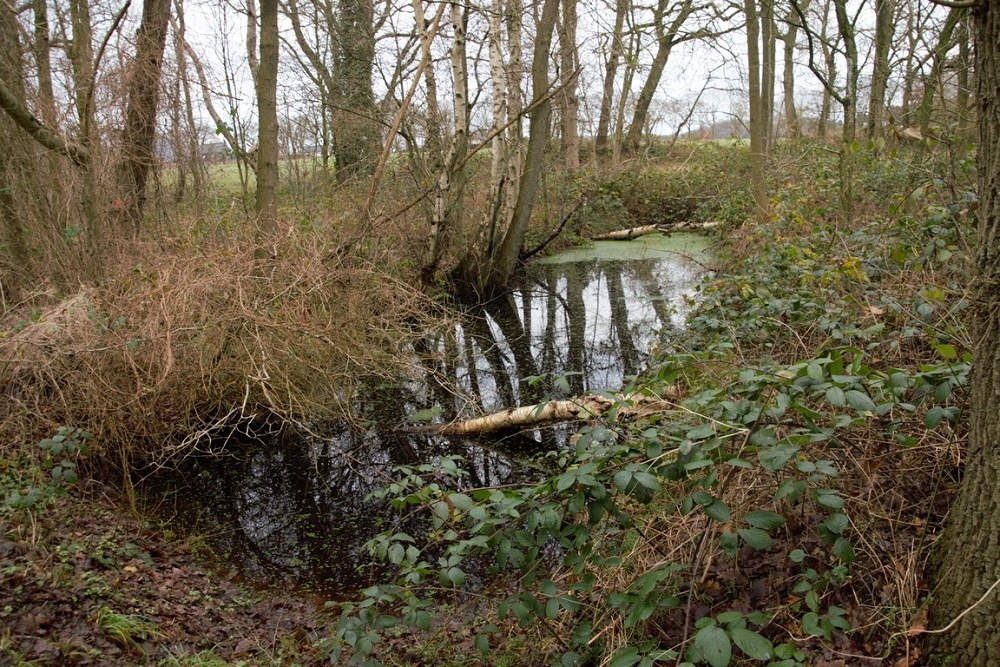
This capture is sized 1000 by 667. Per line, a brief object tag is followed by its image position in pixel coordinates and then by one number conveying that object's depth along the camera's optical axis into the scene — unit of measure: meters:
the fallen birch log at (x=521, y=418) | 5.46
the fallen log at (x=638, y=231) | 15.44
